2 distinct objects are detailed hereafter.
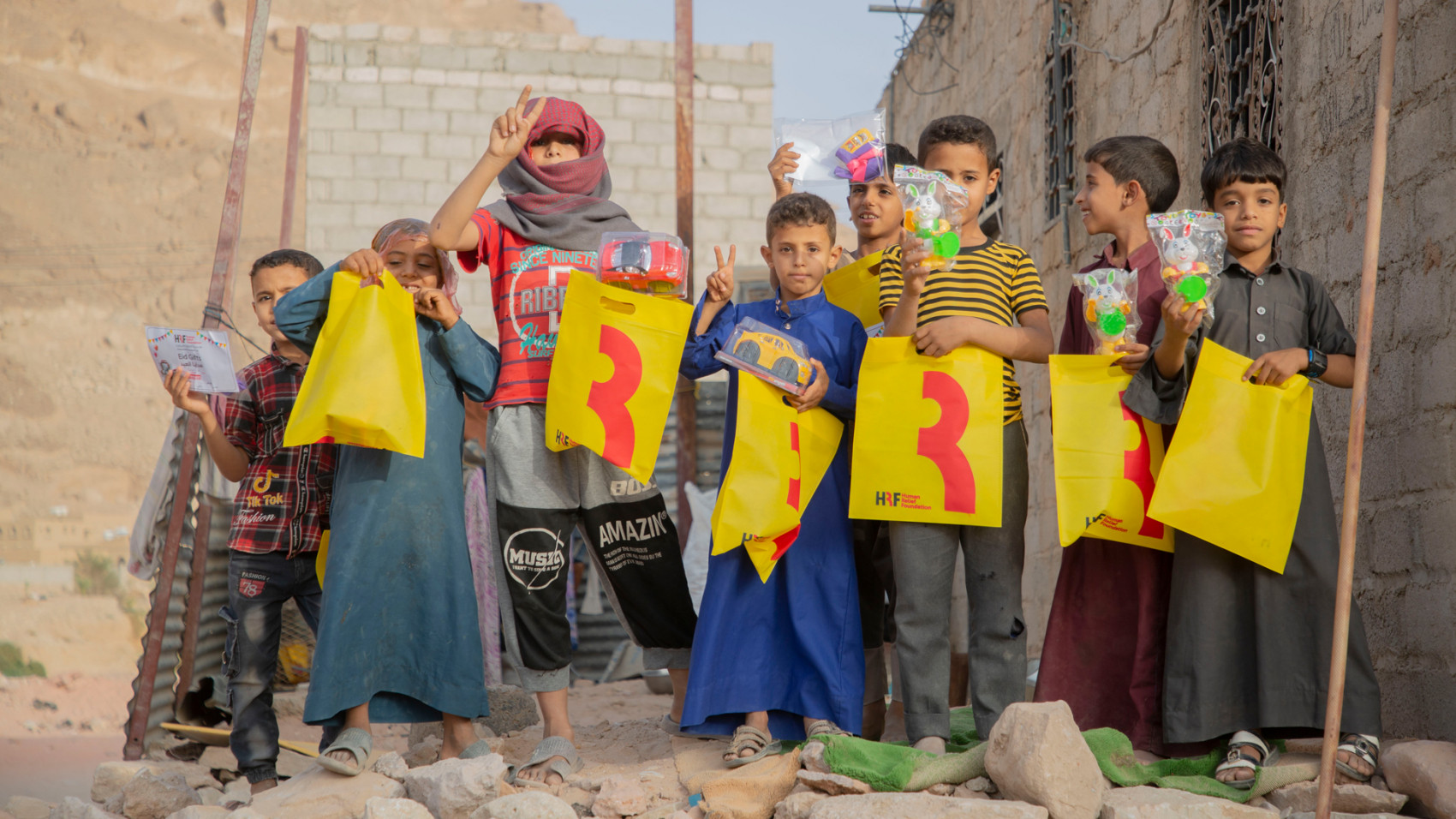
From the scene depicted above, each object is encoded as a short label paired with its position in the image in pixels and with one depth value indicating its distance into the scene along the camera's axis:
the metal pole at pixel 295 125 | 8.66
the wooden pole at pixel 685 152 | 5.78
